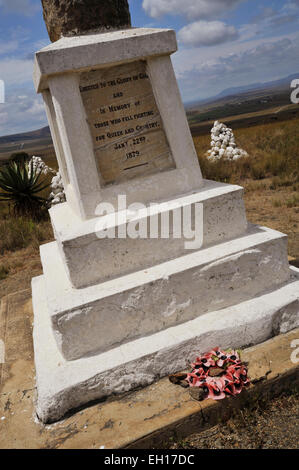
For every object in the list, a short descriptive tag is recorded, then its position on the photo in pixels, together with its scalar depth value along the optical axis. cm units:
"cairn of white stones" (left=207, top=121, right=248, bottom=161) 1107
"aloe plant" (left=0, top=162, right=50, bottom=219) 784
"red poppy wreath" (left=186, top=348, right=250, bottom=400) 221
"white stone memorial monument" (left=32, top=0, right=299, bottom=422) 241
